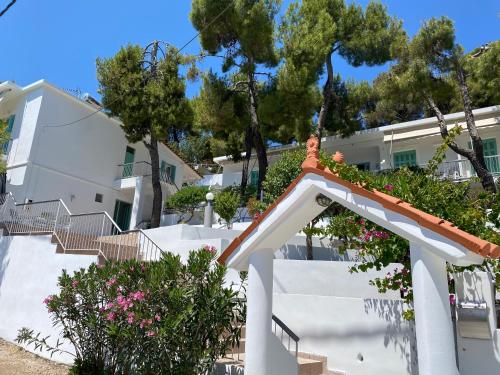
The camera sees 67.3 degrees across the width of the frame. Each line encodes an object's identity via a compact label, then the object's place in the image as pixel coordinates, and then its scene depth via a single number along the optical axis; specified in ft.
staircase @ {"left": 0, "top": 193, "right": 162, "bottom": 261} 33.90
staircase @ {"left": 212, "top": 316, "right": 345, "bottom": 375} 17.88
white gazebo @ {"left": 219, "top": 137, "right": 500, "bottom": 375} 10.03
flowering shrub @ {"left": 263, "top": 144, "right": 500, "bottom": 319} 16.61
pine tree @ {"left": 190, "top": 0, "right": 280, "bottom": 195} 60.54
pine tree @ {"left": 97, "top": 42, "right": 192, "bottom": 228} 59.79
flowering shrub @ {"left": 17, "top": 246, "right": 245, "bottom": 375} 16.30
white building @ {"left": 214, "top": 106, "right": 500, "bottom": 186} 59.36
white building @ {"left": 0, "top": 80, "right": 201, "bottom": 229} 54.80
